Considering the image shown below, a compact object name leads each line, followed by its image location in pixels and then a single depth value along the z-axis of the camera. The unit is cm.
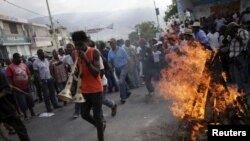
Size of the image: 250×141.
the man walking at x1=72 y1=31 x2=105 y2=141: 410
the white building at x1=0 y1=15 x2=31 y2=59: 2345
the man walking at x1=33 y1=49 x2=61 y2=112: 744
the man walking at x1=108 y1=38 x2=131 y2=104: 709
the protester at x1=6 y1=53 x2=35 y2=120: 678
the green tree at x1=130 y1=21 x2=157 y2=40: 3954
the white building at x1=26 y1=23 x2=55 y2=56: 3192
